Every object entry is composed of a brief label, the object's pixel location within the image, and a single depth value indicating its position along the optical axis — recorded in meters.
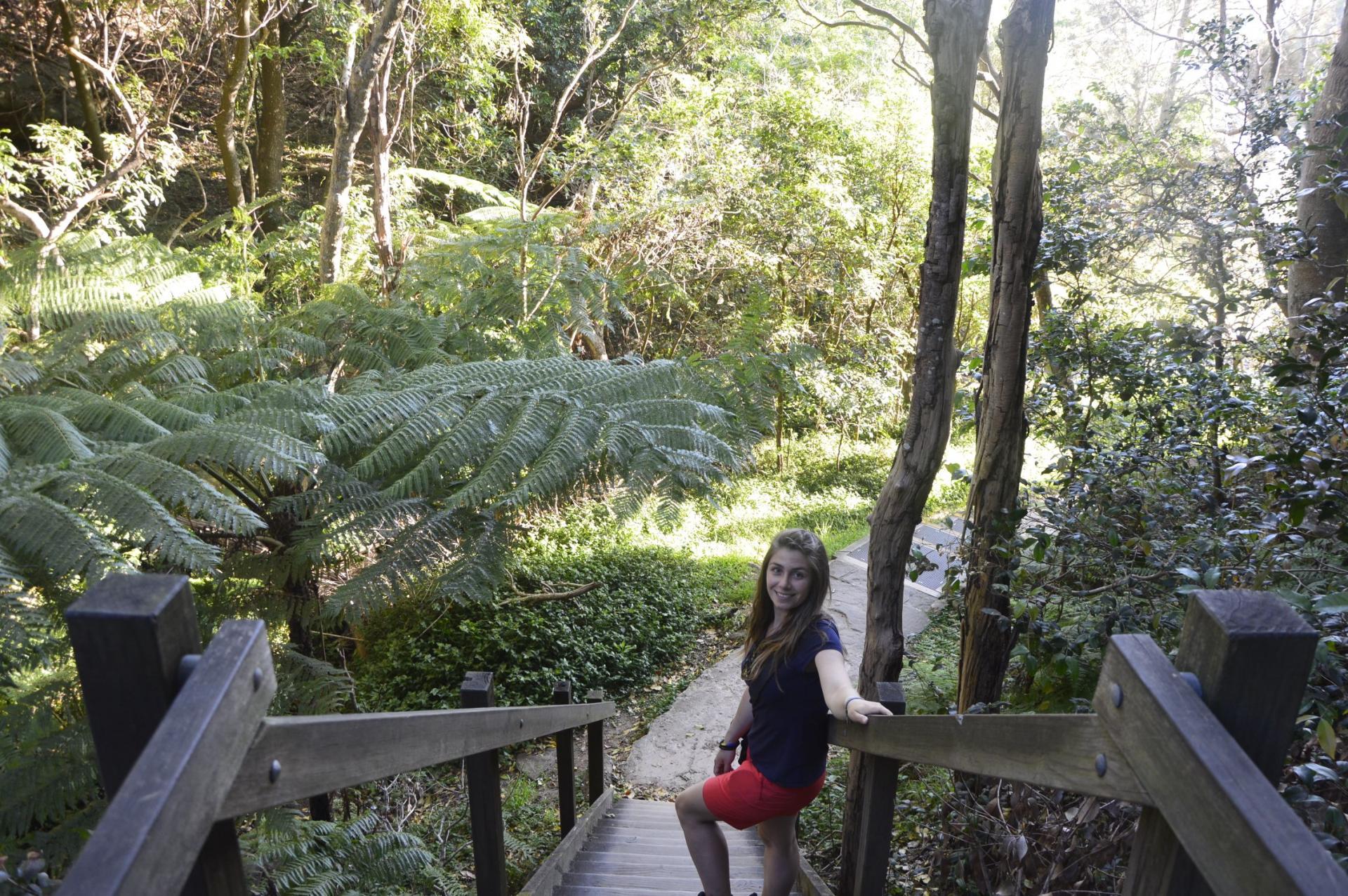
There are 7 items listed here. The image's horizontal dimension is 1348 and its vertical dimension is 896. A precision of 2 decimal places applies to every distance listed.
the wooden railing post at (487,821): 2.46
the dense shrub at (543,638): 7.50
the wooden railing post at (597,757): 5.13
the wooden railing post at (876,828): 2.40
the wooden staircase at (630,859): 3.64
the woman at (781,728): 2.86
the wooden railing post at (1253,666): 0.96
